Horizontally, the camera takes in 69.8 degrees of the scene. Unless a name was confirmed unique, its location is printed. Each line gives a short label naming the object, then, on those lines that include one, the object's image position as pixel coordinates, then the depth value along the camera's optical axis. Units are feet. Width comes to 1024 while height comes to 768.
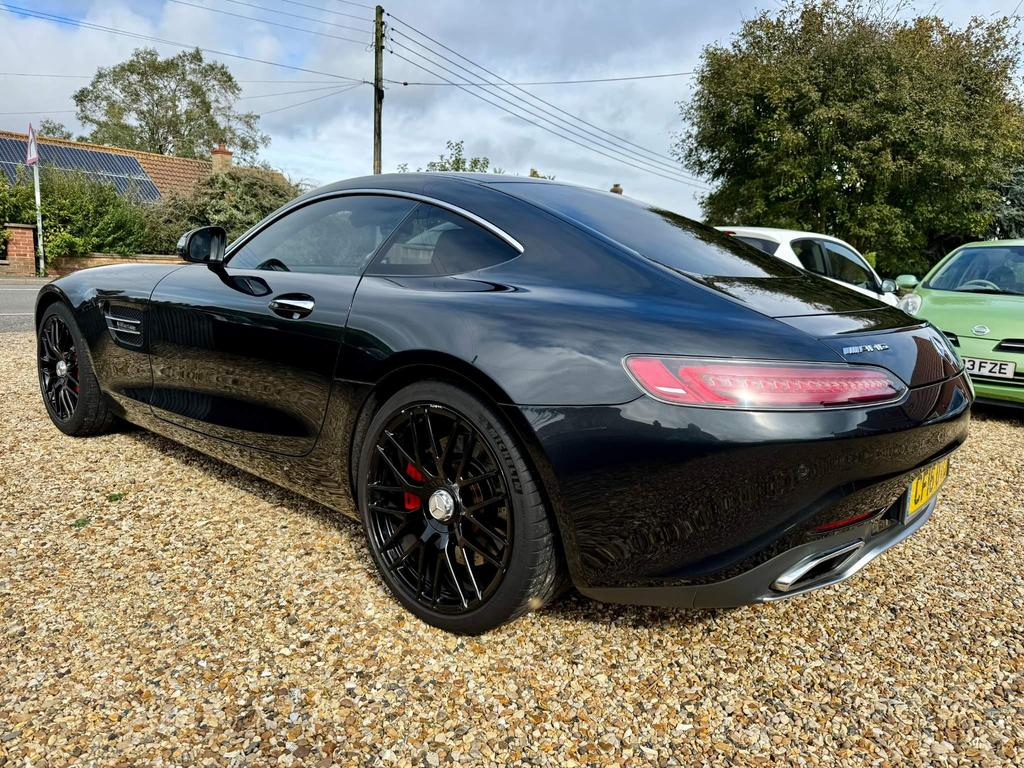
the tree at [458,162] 70.03
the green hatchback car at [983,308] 16.89
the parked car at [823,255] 20.85
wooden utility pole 63.36
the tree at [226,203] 69.10
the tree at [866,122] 61.21
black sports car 5.55
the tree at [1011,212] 81.87
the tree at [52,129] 172.68
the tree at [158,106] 153.07
